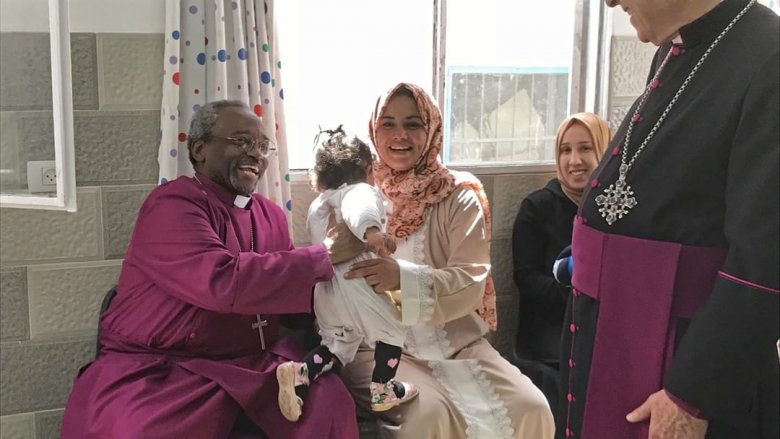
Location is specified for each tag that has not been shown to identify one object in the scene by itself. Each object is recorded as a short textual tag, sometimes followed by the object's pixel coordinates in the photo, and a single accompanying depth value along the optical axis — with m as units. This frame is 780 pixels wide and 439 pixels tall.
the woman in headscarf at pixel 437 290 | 2.15
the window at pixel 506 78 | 3.09
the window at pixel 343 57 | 2.82
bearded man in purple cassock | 1.89
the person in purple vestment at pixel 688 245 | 1.09
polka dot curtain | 2.37
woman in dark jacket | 2.85
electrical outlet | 2.21
